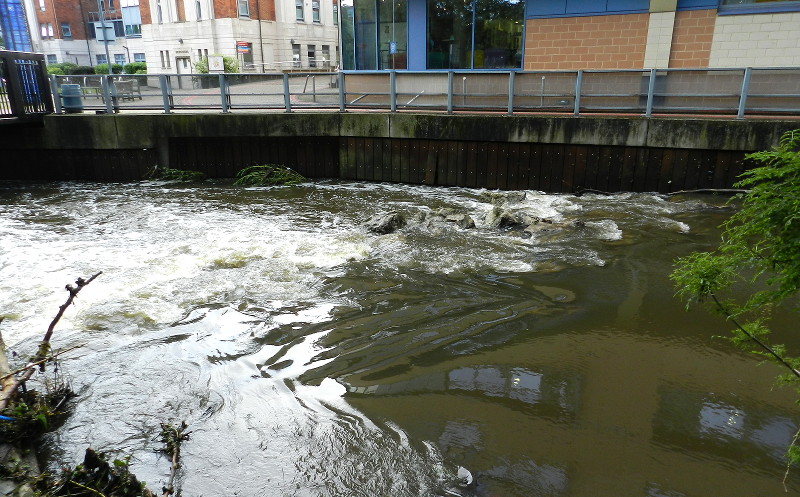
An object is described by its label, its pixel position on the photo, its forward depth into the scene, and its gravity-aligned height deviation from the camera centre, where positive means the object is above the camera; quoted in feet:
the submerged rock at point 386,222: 33.01 -9.05
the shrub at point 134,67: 144.03 -1.47
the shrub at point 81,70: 155.86 -2.29
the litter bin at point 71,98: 48.83 -2.96
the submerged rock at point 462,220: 34.04 -9.20
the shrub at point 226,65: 116.47 -0.92
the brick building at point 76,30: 192.65 +10.13
